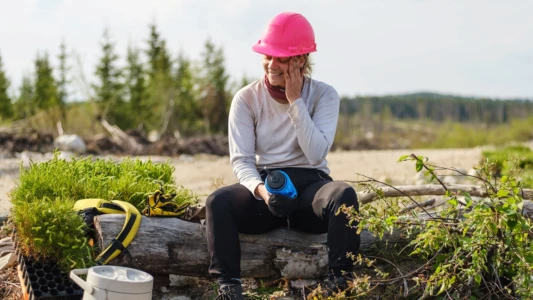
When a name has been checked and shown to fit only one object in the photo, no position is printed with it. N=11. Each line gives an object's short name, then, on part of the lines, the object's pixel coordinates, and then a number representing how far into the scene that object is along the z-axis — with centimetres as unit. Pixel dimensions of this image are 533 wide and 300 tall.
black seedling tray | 341
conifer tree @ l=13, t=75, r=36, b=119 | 2389
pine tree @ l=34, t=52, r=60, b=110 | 2362
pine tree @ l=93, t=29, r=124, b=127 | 2359
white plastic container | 304
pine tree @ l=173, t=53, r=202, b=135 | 2433
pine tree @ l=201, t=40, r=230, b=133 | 2492
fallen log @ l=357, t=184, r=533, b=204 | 476
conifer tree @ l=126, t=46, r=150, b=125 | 2484
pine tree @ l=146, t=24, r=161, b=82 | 2556
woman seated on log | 361
